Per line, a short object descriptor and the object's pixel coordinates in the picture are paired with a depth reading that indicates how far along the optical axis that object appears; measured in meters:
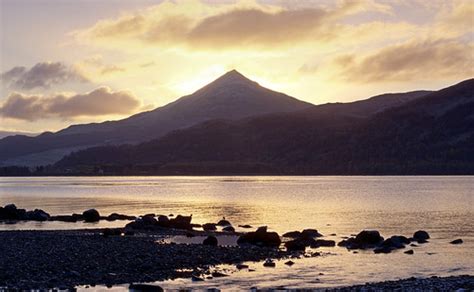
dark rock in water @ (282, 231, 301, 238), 61.64
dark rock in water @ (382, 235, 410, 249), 55.41
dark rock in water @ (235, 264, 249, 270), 41.97
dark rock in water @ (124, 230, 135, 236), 61.97
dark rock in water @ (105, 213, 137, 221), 84.22
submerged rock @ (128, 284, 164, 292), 33.22
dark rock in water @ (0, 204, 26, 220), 85.00
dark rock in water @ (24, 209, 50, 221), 82.78
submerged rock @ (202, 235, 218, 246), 52.06
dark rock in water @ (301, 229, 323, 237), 61.84
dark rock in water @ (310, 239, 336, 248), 54.78
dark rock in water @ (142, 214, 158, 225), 70.38
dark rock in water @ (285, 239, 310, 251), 51.59
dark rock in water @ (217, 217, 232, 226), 76.19
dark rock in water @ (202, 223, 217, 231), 70.31
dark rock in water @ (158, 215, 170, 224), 71.19
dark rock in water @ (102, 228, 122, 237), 59.75
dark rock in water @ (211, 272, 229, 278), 38.41
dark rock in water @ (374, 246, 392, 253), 52.38
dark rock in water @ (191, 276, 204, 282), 36.86
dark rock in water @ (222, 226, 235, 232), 69.09
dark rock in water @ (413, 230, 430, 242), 60.84
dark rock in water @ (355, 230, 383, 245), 56.47
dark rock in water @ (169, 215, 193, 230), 70.71
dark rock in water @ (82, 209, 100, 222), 80.06
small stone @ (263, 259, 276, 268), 43.22
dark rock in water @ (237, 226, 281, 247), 53.53
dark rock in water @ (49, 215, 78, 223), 80.97
